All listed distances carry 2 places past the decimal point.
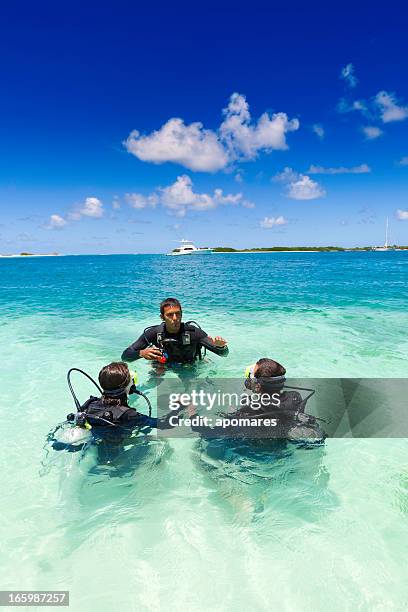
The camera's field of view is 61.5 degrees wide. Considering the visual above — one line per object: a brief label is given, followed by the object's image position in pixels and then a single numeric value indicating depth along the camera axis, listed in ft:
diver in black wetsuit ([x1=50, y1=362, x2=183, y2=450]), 11.77
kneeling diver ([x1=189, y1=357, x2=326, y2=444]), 11.78
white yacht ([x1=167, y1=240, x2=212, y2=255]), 489.26
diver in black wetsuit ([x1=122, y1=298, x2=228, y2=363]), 19.24
